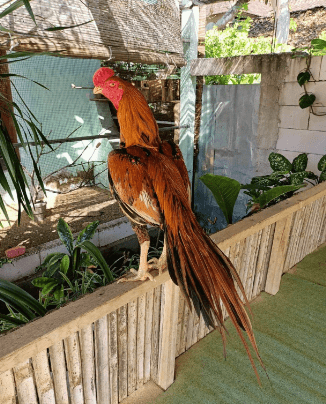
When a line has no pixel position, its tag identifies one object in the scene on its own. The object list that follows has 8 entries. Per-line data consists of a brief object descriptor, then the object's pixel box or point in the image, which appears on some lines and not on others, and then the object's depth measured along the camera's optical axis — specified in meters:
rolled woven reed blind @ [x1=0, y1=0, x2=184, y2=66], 2.25
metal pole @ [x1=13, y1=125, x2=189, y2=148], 2.27
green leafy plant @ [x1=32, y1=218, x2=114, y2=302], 1.89
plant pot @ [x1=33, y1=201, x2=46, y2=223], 3.57
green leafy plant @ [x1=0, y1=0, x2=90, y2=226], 1.15
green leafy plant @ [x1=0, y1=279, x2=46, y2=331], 1.43
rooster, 0.99
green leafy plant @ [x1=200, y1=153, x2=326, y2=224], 2.26
